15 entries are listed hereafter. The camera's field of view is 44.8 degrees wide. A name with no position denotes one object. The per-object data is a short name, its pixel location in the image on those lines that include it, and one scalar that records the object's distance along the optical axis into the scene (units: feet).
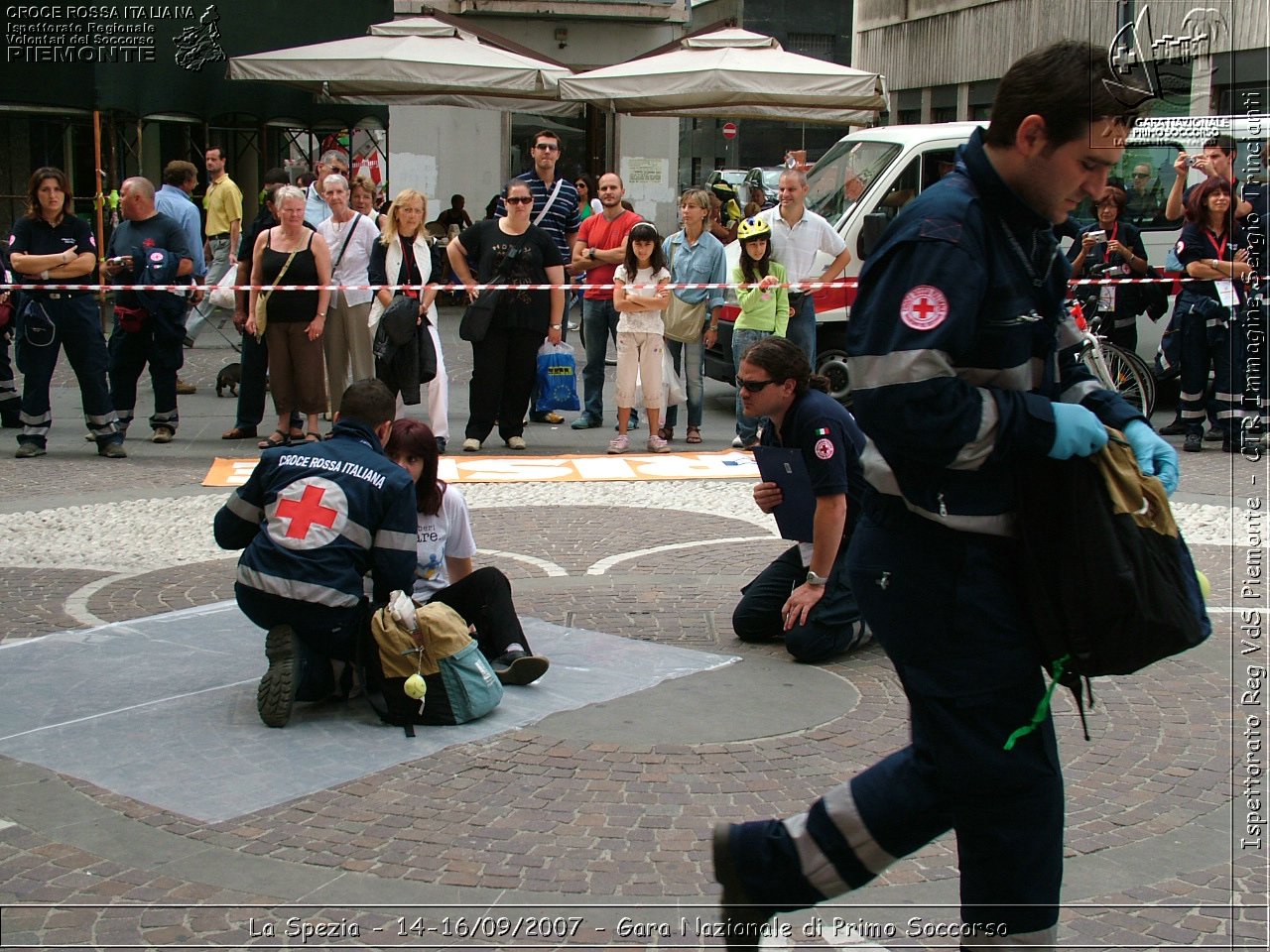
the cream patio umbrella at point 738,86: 57.21
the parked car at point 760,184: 65.46
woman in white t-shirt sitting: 19.06
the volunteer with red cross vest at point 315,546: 17.34
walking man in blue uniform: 9.77
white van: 42.86
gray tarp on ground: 16.02
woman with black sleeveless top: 38.47
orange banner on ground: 35.70
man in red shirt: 42.80
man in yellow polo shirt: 58.29
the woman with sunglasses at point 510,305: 38.75
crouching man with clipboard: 20.08
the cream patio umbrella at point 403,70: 58.34
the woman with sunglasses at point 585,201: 64.18
